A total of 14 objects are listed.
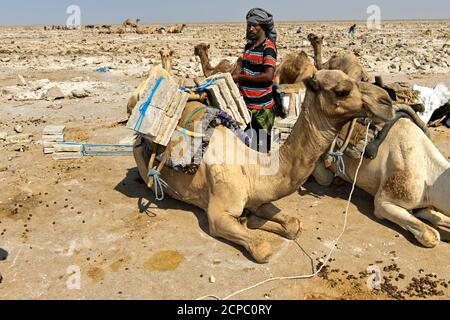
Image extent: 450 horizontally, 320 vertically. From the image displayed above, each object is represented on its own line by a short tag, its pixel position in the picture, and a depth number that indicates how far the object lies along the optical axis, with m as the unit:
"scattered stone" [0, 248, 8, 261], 4.35
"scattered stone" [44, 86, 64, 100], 12.51
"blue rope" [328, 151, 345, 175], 5.08
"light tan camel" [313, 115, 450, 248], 4.46
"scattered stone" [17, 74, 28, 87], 14.28
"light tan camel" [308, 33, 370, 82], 6.07
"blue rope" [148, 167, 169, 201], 4.94
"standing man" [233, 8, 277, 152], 4.96
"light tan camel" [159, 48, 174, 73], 6.55
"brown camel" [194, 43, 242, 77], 7.13
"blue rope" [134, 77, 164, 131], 4.75
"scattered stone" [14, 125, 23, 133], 9.10
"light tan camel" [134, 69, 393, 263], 3.32
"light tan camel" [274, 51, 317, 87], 9.23
